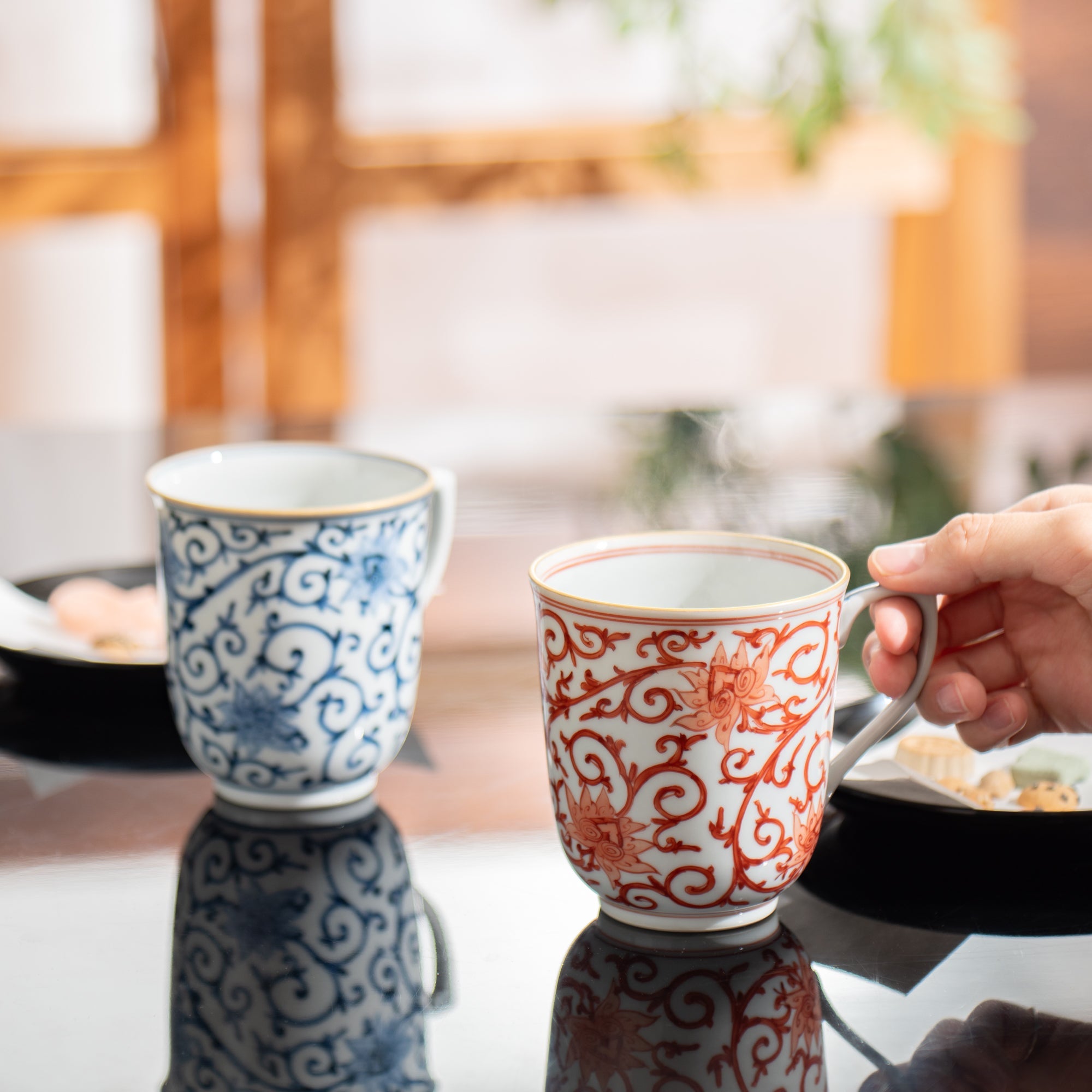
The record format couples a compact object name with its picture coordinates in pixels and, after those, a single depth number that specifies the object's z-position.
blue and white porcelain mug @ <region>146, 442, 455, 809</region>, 0.93
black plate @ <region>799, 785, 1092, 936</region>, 0.89
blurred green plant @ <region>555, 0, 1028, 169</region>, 2.22
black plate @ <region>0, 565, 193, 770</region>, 1.01
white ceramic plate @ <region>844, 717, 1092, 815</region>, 0.92
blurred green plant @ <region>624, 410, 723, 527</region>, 1.29
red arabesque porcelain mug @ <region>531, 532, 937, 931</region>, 0.85
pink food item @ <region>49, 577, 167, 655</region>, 1.06
